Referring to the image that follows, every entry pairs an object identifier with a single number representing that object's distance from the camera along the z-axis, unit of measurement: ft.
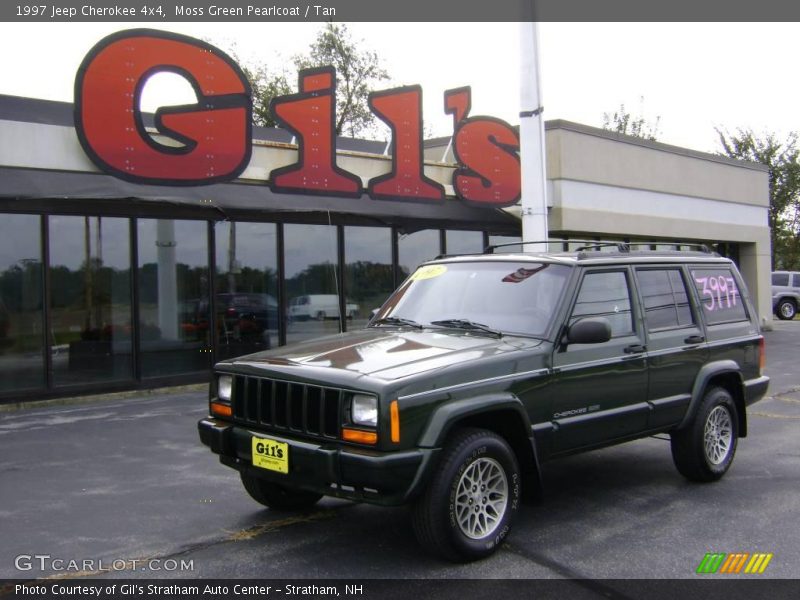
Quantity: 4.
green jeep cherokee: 14.05
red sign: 35.40
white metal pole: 33.35
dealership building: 34.81
